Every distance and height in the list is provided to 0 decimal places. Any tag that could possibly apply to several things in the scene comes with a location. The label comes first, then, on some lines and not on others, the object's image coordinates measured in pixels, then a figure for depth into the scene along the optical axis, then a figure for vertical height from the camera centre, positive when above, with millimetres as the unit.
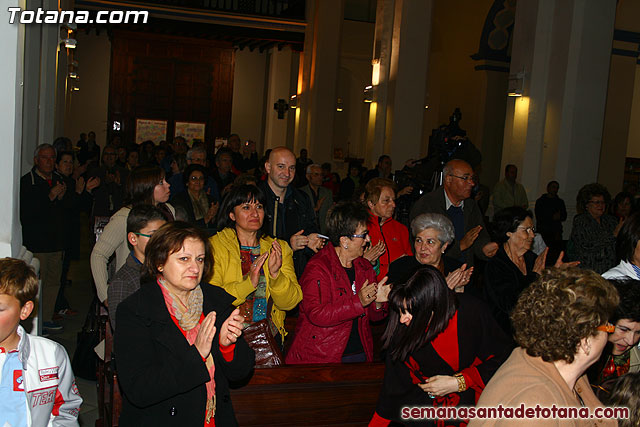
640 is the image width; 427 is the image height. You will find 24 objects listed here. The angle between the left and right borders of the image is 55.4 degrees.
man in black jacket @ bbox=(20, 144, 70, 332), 6141 -870
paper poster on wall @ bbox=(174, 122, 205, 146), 25359 +582
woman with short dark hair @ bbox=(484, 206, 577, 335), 4344 -713
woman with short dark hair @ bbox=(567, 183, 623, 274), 6789 -653
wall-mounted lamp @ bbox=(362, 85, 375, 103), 14273 +1514
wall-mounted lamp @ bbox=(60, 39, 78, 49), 12367 +1861
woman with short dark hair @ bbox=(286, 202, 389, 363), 3781 -903
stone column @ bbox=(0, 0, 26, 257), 3598 +42
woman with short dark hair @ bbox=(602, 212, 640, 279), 3994 -479
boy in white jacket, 2662 -1045
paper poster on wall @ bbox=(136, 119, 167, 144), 24922 +425
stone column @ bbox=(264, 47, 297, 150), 24344 +2306
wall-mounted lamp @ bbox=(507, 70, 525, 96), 10656 +1459
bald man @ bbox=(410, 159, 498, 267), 5695 -405
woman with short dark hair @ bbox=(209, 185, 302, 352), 3846 -751
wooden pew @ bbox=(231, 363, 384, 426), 3631 -1470
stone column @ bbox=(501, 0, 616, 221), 9789 +1345
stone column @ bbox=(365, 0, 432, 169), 12609 +1672
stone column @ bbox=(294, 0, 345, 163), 17422 +2180
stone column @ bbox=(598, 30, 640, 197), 11531 +1400
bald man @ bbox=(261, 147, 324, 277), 5352 -474
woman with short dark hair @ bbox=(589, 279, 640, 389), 3113 -814
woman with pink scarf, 2576 -866
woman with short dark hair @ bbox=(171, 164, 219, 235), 6664 -624
